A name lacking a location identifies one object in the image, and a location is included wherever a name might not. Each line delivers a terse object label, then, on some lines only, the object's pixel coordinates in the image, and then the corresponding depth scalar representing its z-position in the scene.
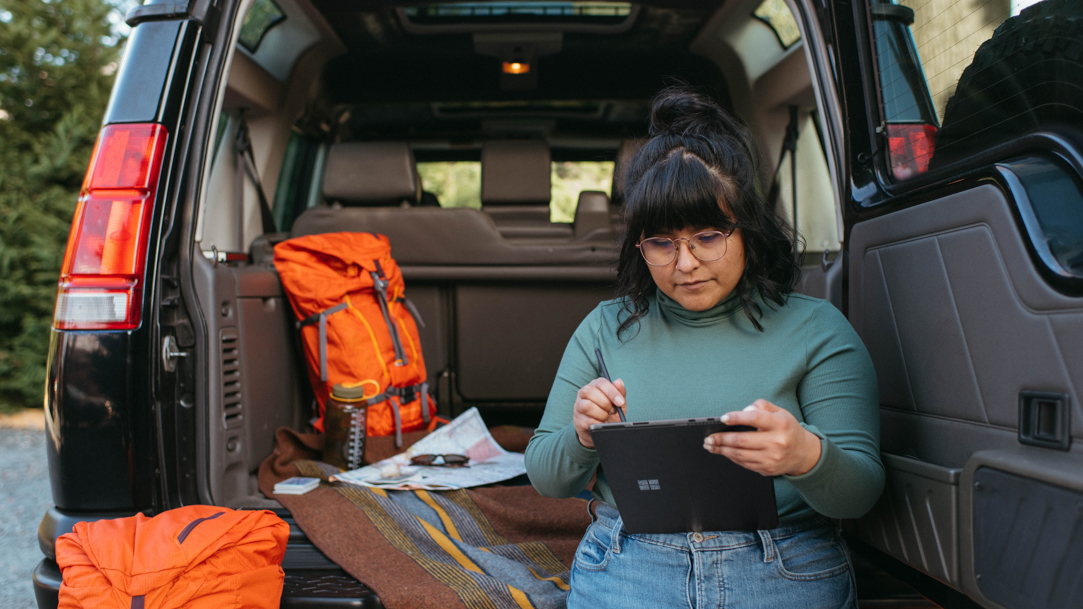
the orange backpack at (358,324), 2.20
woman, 1.05
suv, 0.83
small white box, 1.79
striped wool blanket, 1.36
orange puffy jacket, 1.12
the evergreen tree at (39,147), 4.93
